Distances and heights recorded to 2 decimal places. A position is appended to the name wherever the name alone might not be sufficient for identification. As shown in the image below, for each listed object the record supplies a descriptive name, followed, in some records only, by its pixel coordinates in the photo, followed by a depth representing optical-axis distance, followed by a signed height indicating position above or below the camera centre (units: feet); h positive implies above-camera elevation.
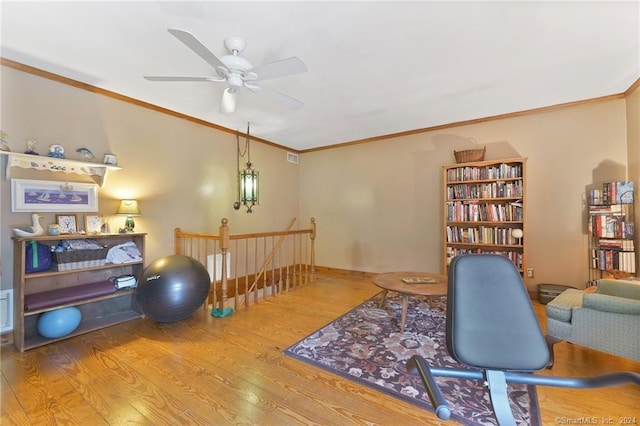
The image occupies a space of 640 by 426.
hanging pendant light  14.16 +1.74
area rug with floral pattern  5.61 -3.90
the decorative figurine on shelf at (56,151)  8.93 +2.21
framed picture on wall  8.45 +0.72
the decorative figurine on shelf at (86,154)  9.58 +2.29
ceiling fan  6.40 +3.77
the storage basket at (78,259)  8.39 -1.35
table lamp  10.34 +0.24
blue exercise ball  8.16 -3.23
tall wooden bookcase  12.17 +0.35
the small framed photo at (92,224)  9.63 -0.24
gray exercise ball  8.91 -2.46
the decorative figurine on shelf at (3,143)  8.00 +2.25
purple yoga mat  7.93 -2.44
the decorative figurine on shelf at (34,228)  8.32 -0.33
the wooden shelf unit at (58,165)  8.30 +1.78
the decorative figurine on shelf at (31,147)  8.54 +2.26
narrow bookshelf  10.05 -0.47
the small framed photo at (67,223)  9.05 -0.19
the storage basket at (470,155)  13.10 +3.01
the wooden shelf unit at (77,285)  7.76 -2.35
